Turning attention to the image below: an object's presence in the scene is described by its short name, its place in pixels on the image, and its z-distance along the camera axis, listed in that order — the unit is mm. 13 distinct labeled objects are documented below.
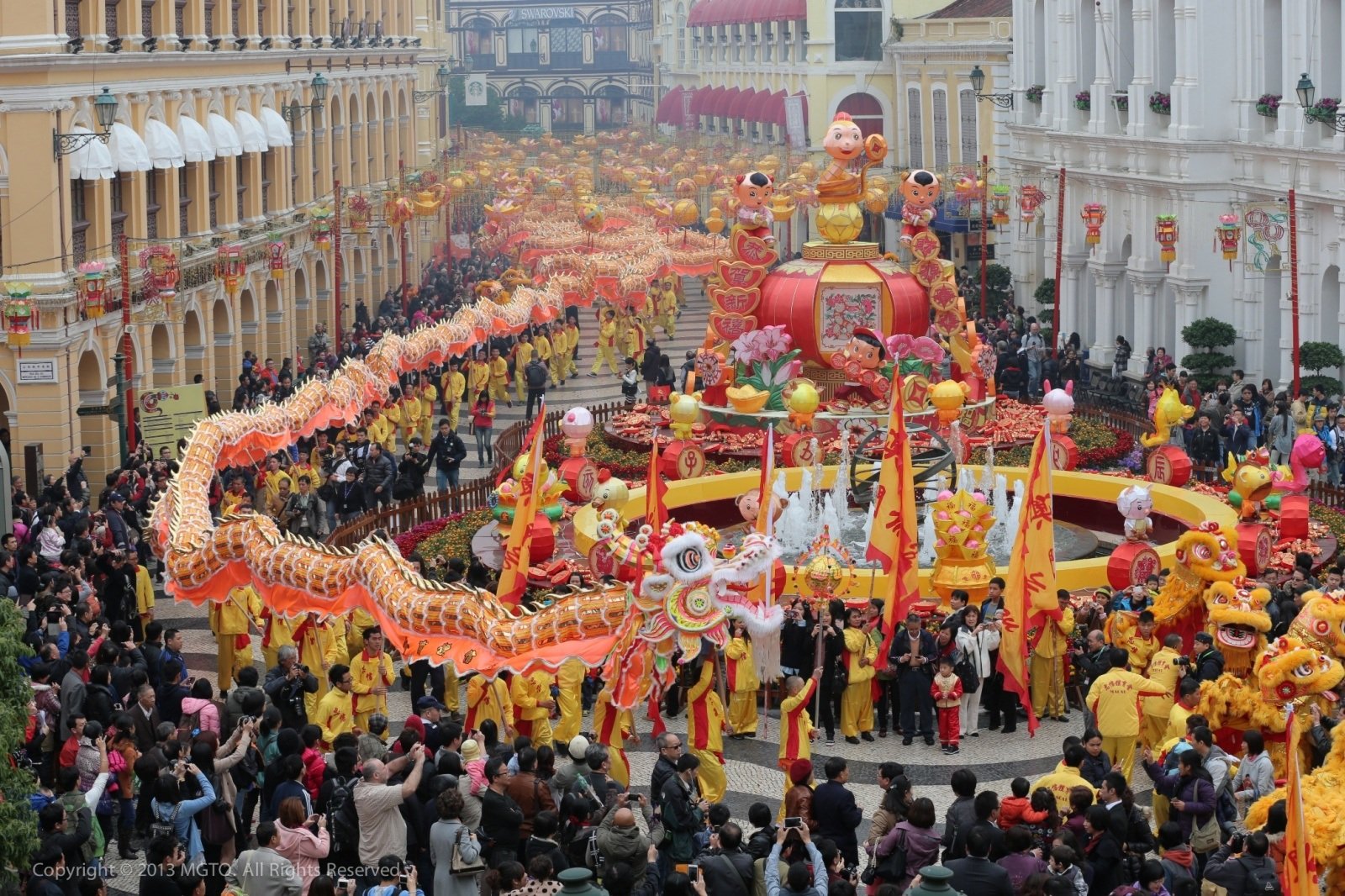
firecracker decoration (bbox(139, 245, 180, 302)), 35312
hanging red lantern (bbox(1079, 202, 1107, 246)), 41469
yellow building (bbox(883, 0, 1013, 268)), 61375
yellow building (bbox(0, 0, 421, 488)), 32625
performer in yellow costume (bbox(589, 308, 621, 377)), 45750
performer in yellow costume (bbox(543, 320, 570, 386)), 45438
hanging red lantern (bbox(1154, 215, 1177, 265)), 38031
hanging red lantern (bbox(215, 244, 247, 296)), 40031
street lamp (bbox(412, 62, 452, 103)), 73625
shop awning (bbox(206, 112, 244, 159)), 42125
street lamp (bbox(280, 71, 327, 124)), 48009
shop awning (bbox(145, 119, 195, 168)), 37969
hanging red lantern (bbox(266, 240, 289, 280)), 44281
